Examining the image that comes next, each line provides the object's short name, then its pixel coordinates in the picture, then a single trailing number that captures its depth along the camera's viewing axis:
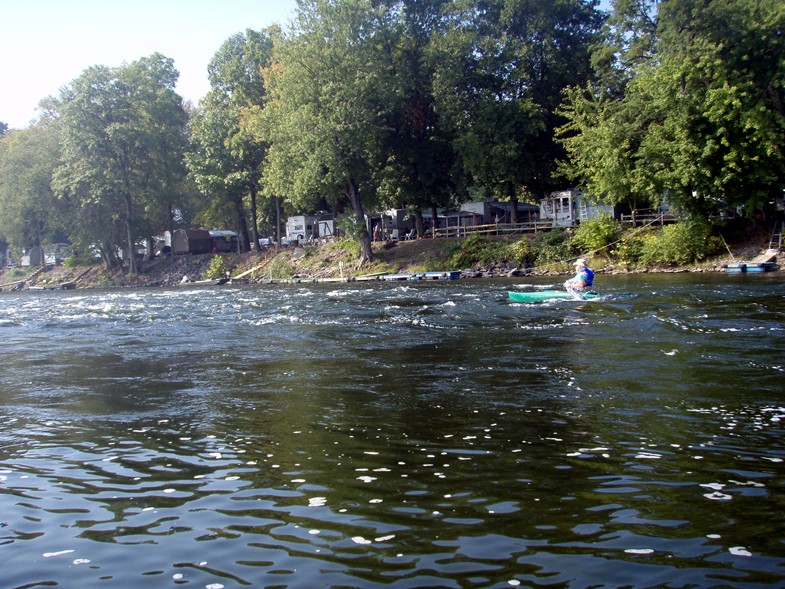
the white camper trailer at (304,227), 73.25
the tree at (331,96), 49.78
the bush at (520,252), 47.47
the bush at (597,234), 44.78
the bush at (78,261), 75.00
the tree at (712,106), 36.56
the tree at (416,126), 53.56
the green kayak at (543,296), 24.36
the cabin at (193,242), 73.50
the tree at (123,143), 66.06
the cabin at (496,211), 66.31
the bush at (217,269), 63.03
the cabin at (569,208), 54.34
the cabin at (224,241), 75.19
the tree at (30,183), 71.50
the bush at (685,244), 40.03
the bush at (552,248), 46.01
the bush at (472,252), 49.56
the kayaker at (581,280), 24.97
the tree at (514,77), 49.75
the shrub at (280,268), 59.19
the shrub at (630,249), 42.59
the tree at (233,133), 62.53
